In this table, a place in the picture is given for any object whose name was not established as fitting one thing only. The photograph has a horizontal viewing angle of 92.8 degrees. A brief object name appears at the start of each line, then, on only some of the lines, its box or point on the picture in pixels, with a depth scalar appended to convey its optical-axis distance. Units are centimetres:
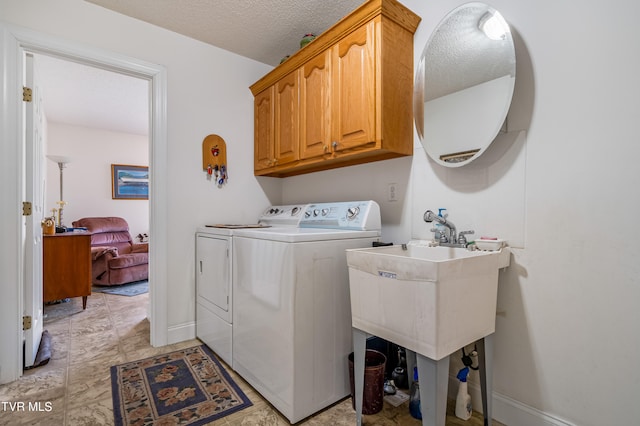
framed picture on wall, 521
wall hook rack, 248
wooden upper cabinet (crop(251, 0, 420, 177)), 164
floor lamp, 418
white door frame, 173
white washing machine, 142
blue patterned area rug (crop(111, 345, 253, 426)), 146
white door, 188
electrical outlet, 193
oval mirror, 141
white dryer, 192
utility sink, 105
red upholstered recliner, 399
